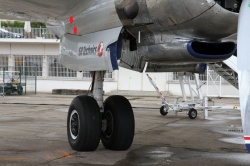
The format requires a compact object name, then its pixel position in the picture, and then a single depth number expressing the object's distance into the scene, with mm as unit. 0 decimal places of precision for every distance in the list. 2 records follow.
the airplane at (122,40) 5684
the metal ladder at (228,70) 14086
